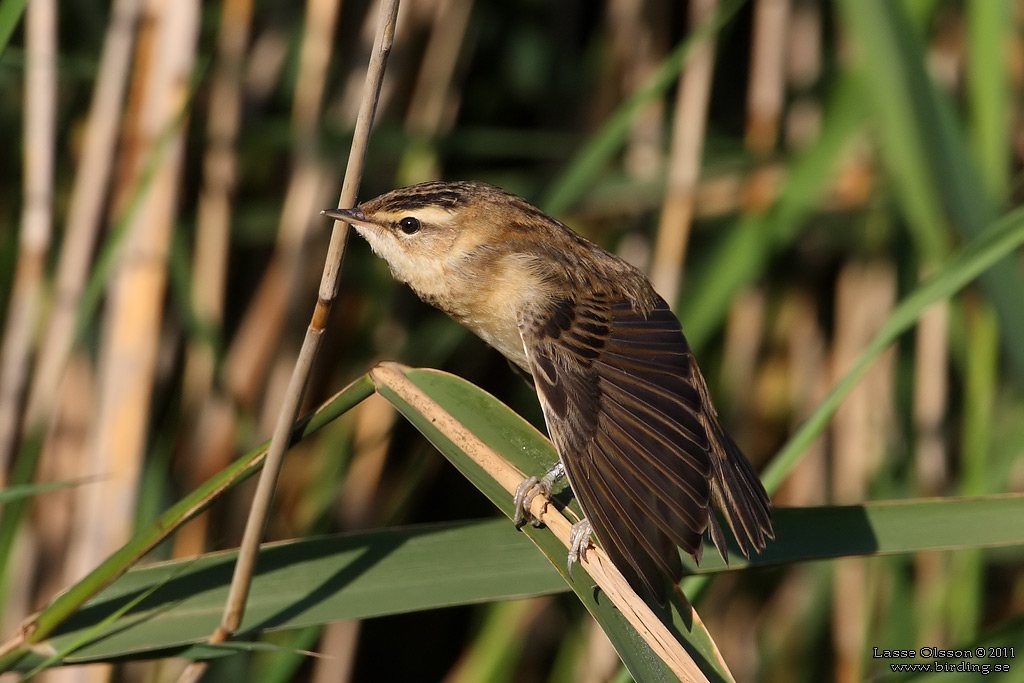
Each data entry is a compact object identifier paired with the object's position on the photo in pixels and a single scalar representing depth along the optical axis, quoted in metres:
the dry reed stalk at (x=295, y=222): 5.32
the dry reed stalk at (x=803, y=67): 6.21
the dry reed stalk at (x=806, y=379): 6.20
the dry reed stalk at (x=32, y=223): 4.41
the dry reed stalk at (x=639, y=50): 6.17
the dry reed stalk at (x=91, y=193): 4.62
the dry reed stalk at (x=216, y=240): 5.34
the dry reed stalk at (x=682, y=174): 5.46
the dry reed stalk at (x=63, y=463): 5.24
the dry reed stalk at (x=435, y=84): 5.71
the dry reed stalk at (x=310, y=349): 2.46
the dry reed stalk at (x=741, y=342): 6.14
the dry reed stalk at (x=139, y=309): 4.42
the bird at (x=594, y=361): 3.17
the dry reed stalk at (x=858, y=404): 5.84
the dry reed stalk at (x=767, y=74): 5.71
